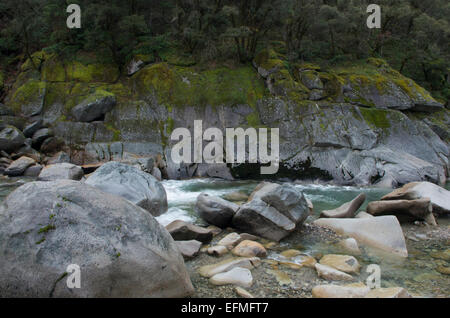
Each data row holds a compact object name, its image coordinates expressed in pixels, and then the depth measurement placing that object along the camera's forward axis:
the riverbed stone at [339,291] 3.95
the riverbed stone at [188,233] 6.09
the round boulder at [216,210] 7.08
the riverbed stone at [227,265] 4.70
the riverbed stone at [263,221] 6.42
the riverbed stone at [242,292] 4.05
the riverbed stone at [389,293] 3.73
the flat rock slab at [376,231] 5.91
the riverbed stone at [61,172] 10.98
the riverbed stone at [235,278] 4.39
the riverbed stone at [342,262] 4.95
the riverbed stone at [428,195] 8.20
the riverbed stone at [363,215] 7.46
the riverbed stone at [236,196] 10.23
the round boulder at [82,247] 3.41
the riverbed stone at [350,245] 5.84
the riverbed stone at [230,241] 5.93
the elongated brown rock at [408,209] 7.60
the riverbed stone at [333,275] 4.62
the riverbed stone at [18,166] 12.95
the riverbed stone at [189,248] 5.32
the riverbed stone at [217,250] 5.54
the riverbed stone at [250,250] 5.47
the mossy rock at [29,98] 16.78
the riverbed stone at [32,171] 13.19
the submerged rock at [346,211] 7.67
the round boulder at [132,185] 6.98
